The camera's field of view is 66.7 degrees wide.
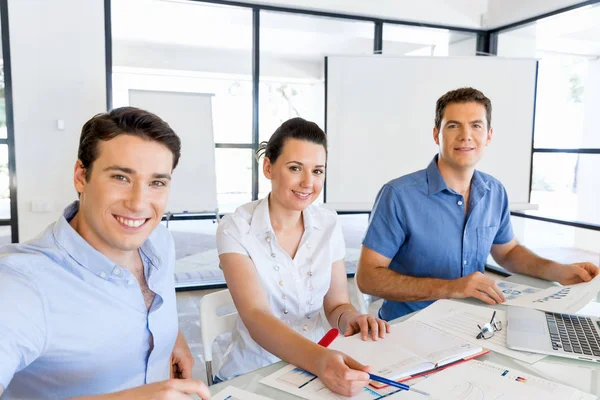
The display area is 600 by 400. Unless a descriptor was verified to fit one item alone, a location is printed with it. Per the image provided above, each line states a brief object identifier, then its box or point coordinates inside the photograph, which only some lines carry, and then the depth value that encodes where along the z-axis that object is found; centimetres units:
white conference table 93
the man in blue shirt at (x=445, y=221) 178
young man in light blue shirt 79
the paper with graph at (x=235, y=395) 88
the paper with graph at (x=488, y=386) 89
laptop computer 111
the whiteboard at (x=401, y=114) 389
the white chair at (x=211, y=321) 141
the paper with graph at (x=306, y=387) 89
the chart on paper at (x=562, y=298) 140
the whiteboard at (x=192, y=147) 380
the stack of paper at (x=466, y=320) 112
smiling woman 141
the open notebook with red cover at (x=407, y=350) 98
